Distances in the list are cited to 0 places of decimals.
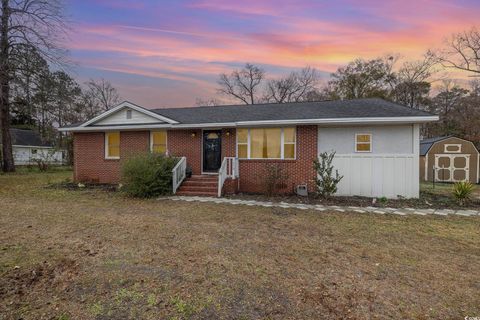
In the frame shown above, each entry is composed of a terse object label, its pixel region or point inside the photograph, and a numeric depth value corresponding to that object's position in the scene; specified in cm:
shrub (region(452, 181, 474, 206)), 870
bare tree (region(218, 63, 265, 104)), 3669
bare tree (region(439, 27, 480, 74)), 2086
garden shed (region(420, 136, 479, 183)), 1950
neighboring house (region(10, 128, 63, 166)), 3145
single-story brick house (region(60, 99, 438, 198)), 972
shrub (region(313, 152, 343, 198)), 927
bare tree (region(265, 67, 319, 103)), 3456
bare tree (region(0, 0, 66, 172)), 1561
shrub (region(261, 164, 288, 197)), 1009
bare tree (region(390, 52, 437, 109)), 2902
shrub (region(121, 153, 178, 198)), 945
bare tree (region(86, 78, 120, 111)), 3516
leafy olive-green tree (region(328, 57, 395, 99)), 2902
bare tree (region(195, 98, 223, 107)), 3841
